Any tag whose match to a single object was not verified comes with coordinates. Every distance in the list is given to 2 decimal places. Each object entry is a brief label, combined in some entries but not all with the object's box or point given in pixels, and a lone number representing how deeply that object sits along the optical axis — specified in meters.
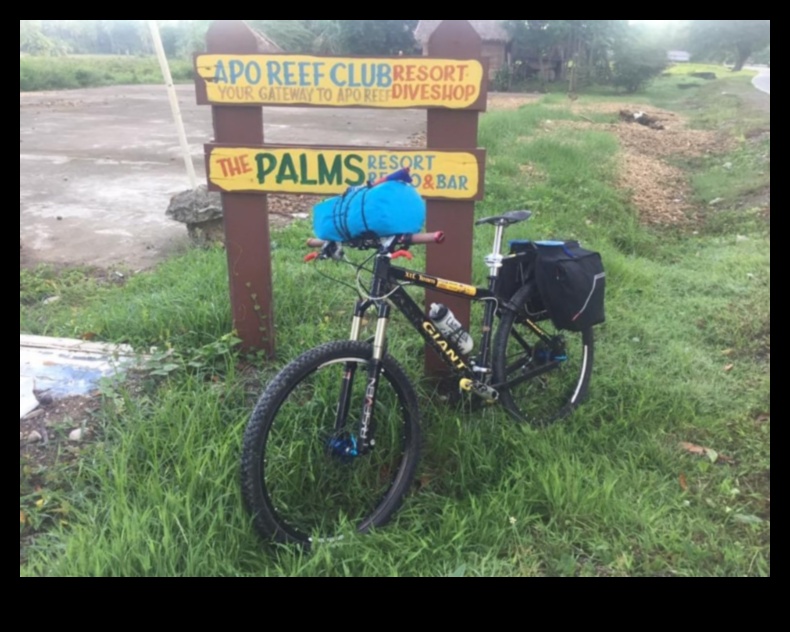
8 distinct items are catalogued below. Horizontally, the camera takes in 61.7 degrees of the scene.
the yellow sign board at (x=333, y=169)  3.05
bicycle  2.40
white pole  5.18
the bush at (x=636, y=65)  29.20
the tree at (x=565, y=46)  29.11
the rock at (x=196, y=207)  5.61
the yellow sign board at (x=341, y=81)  2.95
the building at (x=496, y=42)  29.98
